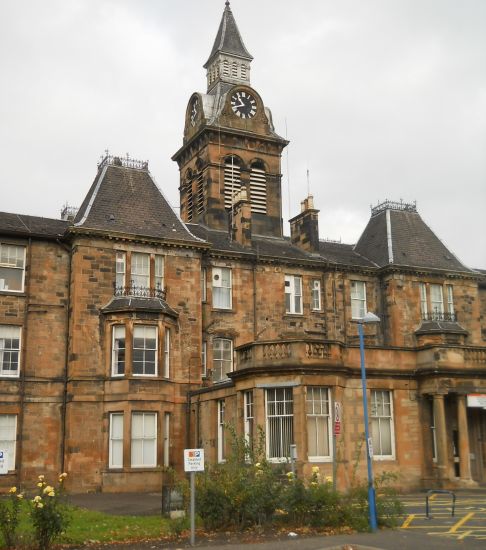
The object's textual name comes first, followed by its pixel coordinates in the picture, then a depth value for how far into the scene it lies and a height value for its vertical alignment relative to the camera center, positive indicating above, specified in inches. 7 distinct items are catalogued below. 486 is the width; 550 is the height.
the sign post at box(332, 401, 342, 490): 954.8 -20.7
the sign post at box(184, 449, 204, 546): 635.5 -14.9
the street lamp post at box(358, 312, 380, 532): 695.1 -24.4
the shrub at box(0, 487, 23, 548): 590.6 -57.4
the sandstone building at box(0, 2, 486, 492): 1087.6 +210.2
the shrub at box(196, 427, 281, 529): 695.1 -50.0
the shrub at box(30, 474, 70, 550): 589.9 -55.7
